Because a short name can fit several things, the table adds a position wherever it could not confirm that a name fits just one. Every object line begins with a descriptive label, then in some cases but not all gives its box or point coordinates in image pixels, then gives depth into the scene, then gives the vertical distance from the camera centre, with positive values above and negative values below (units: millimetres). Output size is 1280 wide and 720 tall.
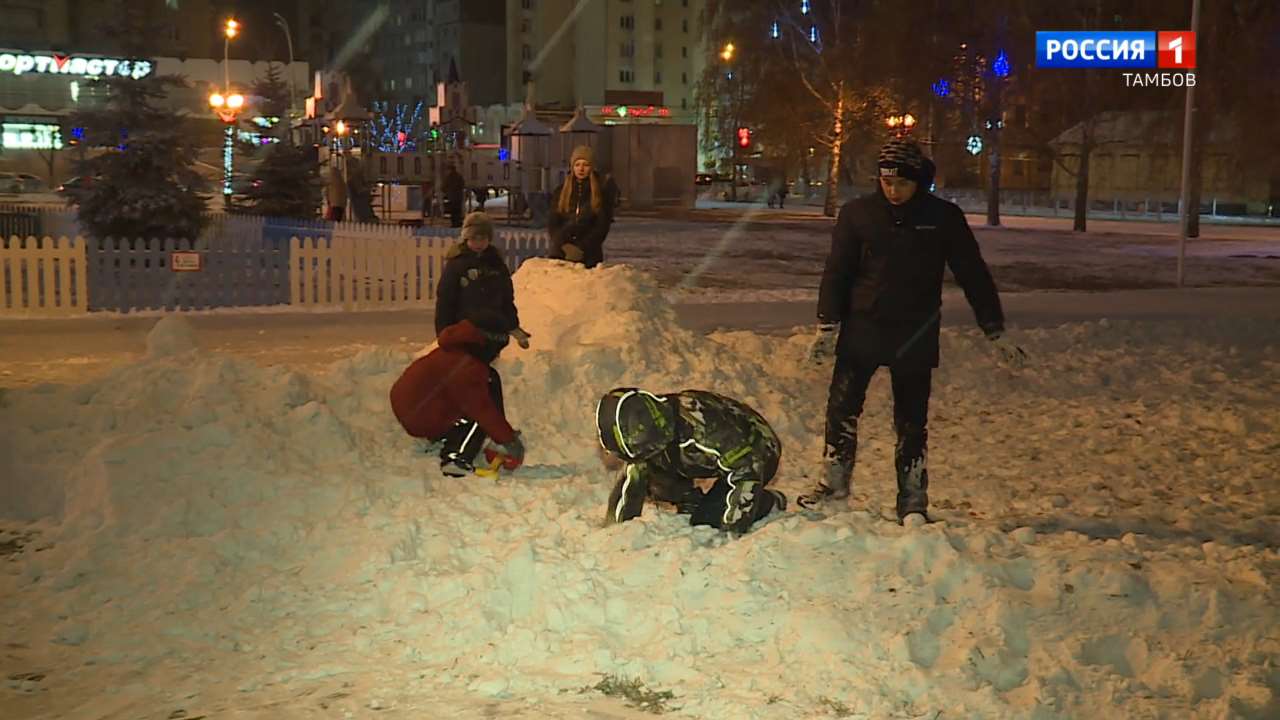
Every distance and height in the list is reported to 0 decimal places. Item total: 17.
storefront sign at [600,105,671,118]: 82875 +7720
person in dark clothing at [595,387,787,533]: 5633 -1015
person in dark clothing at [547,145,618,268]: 10984 +97
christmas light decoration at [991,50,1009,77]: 42406 +5695
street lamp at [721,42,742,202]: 53969 +7548
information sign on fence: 15969 -532
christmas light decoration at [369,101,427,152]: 62656 +6774
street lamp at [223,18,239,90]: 51188 +7953
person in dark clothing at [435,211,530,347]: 7566 -361
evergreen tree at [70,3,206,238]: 20156 +850
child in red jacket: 7344 -1061
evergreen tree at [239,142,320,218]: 30281 +874
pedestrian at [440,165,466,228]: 29109 +712
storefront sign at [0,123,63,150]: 72062 +4660
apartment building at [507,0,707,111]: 114125 +16802
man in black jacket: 6105 -291
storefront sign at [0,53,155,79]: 72750 +8895
